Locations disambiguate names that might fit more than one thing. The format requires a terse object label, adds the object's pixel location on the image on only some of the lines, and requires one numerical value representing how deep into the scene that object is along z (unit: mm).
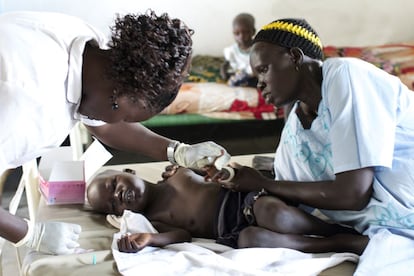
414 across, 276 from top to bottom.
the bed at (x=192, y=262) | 1460
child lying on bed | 1585
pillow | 3879
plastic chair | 2010
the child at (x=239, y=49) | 3877
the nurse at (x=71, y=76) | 1169
